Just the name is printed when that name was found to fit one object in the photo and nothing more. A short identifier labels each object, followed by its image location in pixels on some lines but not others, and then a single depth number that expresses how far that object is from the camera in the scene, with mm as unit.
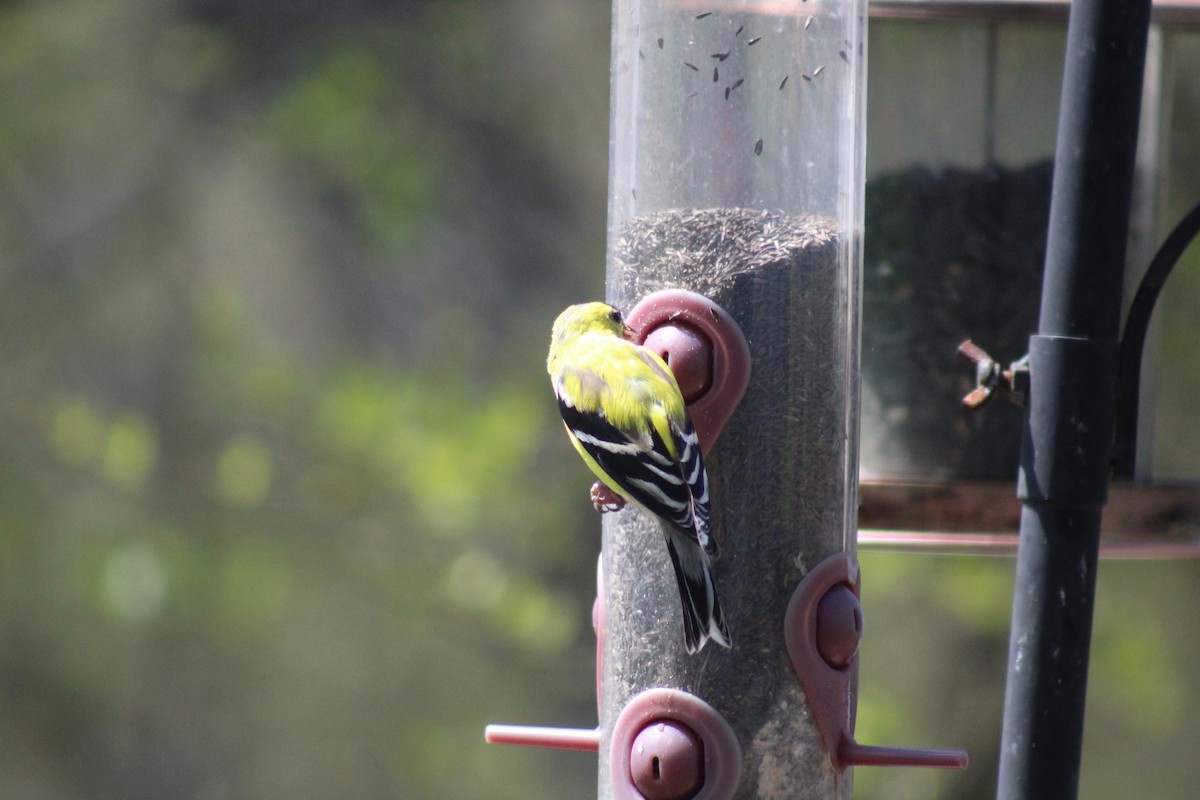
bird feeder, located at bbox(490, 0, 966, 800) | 5738
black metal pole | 4605
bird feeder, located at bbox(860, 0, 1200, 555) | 7469
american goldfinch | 5430
